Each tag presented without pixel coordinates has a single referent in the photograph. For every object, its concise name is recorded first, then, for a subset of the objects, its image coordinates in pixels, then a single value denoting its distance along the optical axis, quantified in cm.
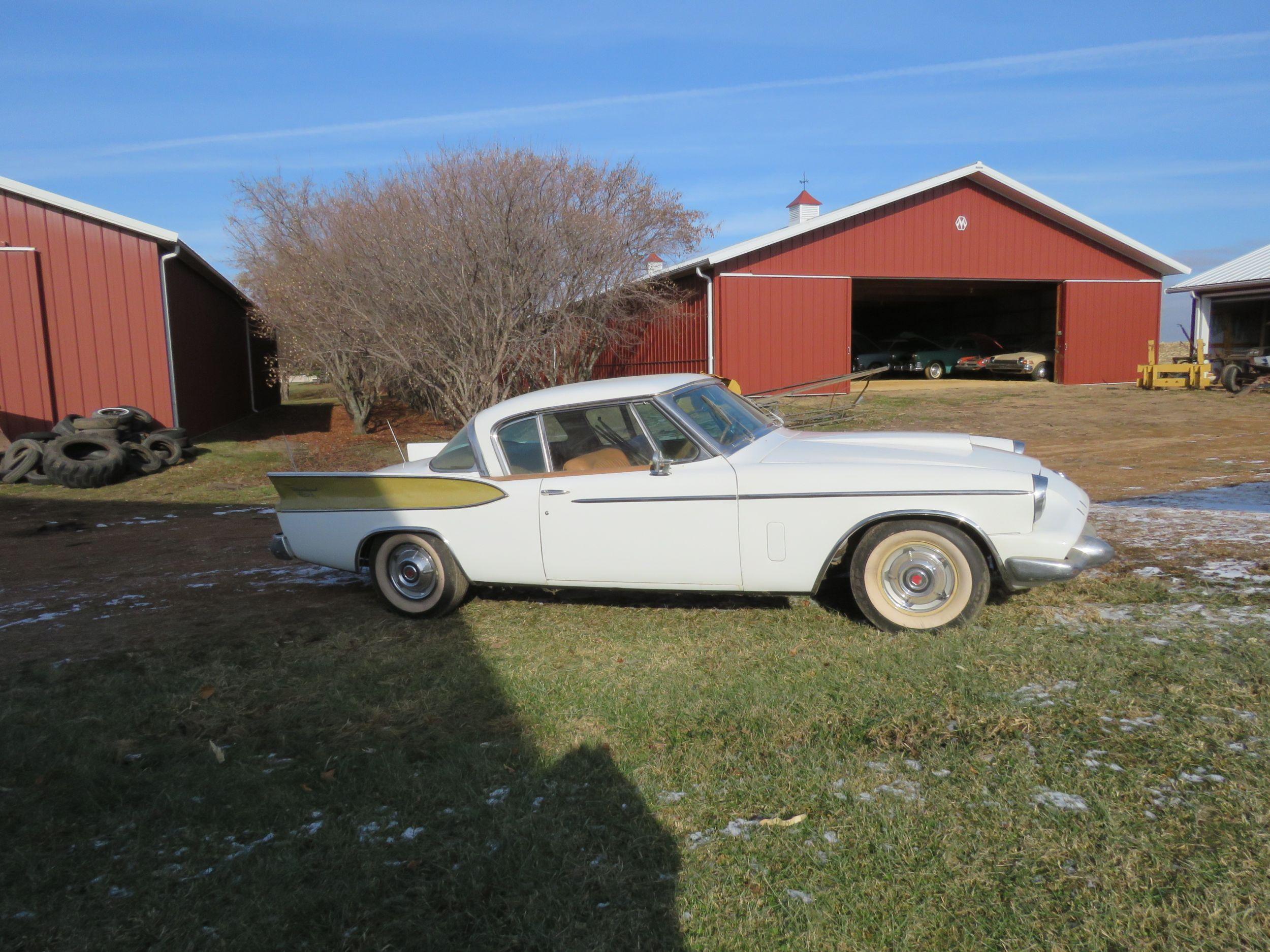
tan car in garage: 2381
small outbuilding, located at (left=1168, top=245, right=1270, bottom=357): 2412
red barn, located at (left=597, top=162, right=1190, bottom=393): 2002
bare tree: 1438
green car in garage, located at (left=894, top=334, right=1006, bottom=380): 2653
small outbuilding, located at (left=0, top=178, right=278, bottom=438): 1495
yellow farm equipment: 2088
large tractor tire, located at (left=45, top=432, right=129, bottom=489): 1261
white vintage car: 483
